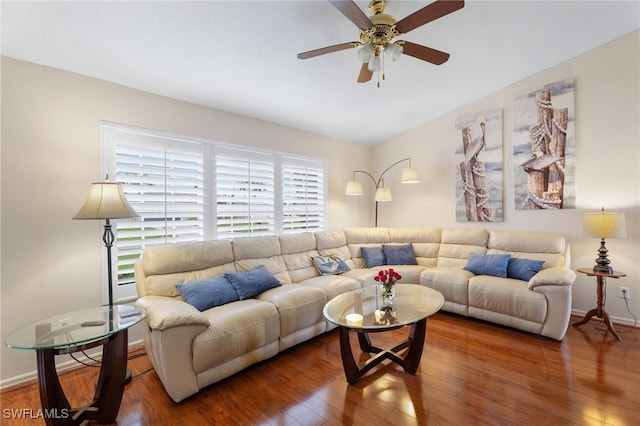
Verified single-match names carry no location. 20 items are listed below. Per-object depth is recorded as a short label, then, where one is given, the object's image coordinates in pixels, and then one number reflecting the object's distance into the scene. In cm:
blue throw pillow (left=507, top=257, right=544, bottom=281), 320
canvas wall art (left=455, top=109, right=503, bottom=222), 401
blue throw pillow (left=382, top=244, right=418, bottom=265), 423
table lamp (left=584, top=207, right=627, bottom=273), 279
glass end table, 157
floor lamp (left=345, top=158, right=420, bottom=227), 429
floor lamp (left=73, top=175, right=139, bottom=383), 208
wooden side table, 285
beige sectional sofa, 201
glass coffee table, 206
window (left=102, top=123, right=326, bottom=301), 271
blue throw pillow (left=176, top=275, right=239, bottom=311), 245
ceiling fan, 165
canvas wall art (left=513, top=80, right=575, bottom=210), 344
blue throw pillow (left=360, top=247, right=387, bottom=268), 421
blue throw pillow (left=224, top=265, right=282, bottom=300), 274
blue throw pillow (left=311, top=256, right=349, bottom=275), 368
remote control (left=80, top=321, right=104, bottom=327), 182
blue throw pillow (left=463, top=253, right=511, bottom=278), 339
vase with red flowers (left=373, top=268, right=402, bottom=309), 245
